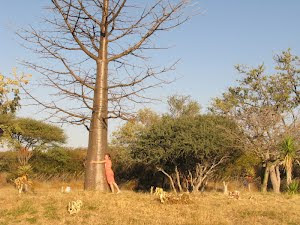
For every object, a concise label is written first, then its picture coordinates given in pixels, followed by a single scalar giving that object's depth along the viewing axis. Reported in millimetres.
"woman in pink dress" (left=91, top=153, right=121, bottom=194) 11898
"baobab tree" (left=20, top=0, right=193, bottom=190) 12070
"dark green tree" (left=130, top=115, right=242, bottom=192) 19672
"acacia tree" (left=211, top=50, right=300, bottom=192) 21969
